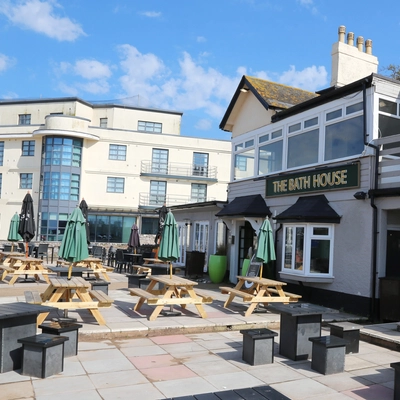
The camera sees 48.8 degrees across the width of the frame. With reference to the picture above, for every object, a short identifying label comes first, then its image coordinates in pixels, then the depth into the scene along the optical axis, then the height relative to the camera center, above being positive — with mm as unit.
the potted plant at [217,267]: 14891 -1246
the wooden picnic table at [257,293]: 8969 -1302
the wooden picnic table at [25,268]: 12250 -1396
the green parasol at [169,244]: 9438 -337
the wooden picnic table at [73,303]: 7344 -1294
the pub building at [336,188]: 9562 +1214
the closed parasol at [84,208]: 17219 +611
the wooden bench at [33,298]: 7138 -1293
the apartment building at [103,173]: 32156 +3945
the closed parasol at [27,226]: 14180 -178
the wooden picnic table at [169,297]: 8242 -1336
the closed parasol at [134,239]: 17375 -507
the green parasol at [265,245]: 9805 -268
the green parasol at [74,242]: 8703 -377
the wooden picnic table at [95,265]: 13781 -1374
